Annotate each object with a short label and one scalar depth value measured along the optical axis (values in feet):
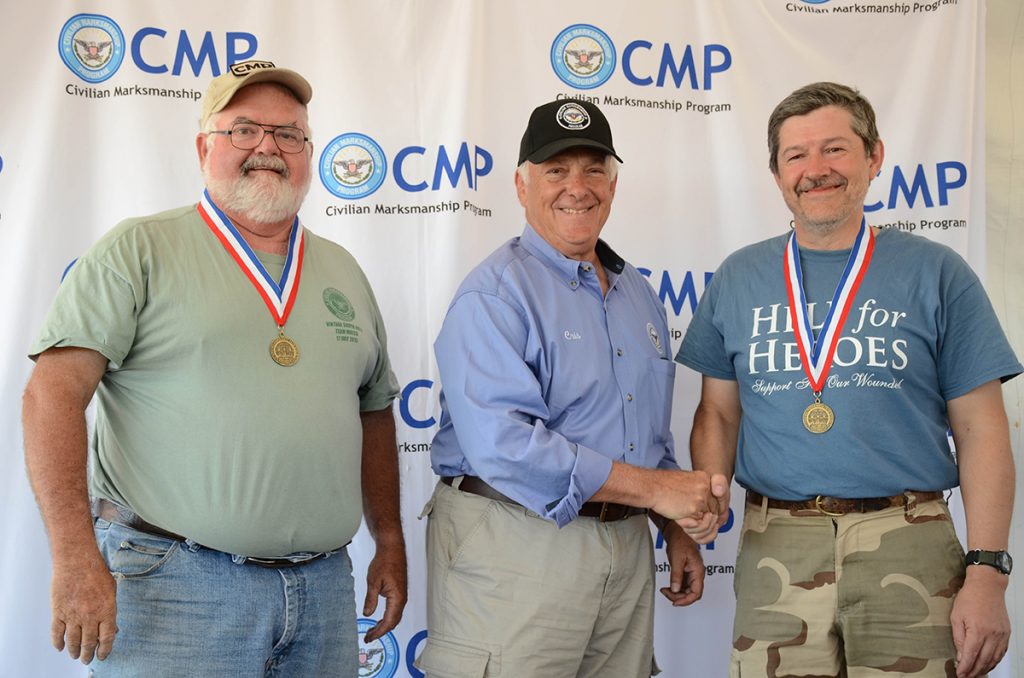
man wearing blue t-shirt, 7.31
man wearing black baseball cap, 7.46
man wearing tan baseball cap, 6.52
